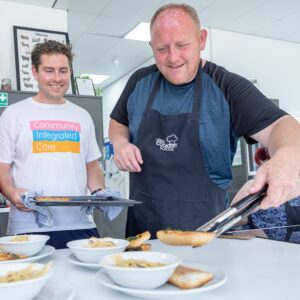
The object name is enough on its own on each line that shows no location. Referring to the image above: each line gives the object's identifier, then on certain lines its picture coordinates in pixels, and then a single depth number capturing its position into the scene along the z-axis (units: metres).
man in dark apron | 1.33
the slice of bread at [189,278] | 0.67
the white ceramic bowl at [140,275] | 0.64
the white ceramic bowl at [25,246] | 0.96
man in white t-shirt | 1.83
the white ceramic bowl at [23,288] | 0.59
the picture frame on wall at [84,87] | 3.50
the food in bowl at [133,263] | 0.69
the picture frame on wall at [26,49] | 3.47
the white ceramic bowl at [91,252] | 0.86
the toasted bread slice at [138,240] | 0.98
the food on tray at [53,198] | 1.31
